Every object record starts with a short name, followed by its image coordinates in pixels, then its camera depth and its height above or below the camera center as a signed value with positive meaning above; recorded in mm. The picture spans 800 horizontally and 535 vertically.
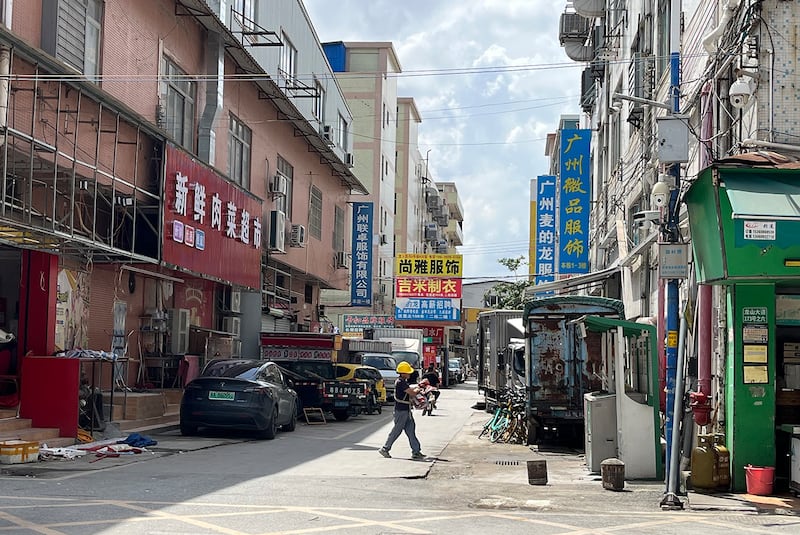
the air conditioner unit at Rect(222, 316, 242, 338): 28906 +488
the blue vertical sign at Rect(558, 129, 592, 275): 32625 +4870
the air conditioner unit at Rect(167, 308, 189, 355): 24500 +296
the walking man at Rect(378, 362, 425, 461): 16500 -1187
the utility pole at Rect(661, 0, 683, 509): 11672 +165
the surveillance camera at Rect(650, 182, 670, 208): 12555 +1960
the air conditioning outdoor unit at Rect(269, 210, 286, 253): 31812 +3565
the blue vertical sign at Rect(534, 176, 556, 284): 40125 +4991
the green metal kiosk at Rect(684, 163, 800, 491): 11219 +804
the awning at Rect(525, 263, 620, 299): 26688 +1794
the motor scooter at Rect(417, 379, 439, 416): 28427 -1494
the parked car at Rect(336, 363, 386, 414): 27992 -985
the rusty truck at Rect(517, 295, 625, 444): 18984 -226
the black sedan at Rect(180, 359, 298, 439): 18328 -1124
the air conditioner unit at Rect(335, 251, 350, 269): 43844 +3689
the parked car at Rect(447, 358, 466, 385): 58812 -1550
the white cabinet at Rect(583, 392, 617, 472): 14484 -1180
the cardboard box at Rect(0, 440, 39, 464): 13406 -1548
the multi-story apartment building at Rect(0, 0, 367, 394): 16703 +3699
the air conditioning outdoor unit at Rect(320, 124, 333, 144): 38812 +8317
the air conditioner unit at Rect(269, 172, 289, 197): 32906 +5214
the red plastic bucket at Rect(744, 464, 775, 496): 11750 -1509
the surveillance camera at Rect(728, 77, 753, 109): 12825 +3329
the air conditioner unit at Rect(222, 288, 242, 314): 29188 +1195
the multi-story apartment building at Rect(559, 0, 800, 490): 11406 +1524
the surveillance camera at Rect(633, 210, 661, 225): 16102 +2310
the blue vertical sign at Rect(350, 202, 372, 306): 44841 +4061
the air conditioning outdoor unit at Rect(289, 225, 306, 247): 34719 +3711
